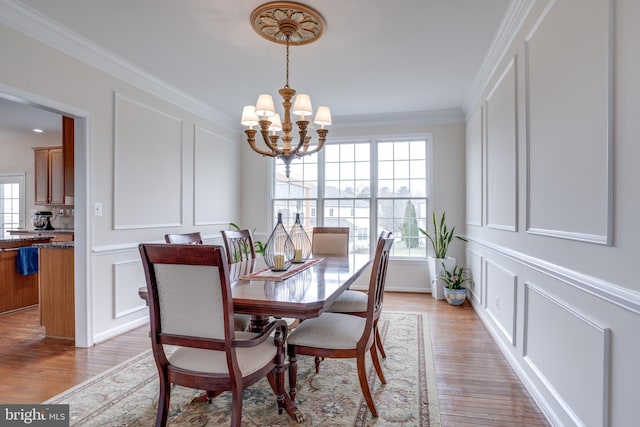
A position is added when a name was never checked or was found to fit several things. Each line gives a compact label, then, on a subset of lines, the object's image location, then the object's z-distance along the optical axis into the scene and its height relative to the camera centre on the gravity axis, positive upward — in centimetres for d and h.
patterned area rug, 200 -118
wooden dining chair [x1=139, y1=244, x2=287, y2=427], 155 -53
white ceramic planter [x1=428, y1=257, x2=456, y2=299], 482 -84
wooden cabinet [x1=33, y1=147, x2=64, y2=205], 575 +54
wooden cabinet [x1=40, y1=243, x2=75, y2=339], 335 -79
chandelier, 259 +93
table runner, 226 -43
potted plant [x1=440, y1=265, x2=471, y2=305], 448 -96
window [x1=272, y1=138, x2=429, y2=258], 540 +28
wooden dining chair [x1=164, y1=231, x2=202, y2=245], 262 -23
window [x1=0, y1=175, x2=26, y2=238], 666 +8
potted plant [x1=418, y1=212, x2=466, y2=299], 483 -58
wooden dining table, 169 -44
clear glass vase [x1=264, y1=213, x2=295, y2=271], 252 -30
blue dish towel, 432 -63
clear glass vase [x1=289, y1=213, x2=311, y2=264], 283 -26
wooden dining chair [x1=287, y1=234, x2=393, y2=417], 203 -75
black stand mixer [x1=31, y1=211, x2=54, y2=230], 580 -20
